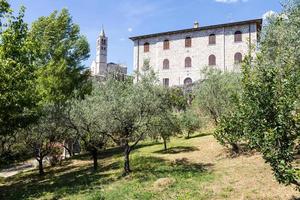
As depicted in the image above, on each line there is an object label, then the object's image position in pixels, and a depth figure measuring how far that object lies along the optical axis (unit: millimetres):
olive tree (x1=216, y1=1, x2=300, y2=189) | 8030
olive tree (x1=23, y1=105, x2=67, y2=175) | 16794
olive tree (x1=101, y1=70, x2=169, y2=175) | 14356
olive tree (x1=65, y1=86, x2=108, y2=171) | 15010
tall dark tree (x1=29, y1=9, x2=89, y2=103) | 21805
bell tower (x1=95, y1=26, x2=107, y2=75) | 104120
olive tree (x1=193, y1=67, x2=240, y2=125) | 18600
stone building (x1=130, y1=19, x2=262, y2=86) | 38666
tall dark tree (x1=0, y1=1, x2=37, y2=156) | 11579
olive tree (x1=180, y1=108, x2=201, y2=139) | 23655
